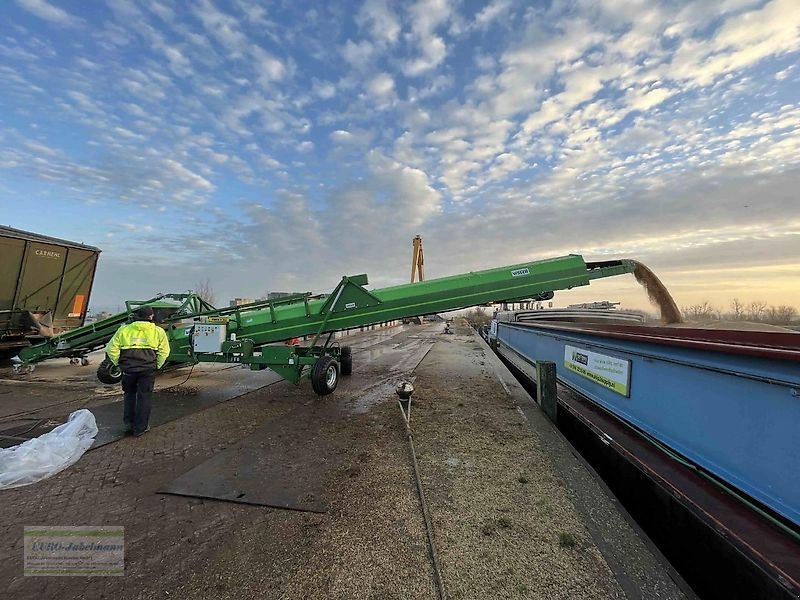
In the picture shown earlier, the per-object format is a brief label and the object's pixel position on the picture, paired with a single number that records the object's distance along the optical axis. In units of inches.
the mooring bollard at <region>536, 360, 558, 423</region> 235.3
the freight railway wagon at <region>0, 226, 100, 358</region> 356.5
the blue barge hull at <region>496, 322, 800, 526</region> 96.0
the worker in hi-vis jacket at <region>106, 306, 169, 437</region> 194.1
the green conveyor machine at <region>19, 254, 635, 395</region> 266.5
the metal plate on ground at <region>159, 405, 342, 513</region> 132.3
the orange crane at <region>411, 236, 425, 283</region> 1819.6
